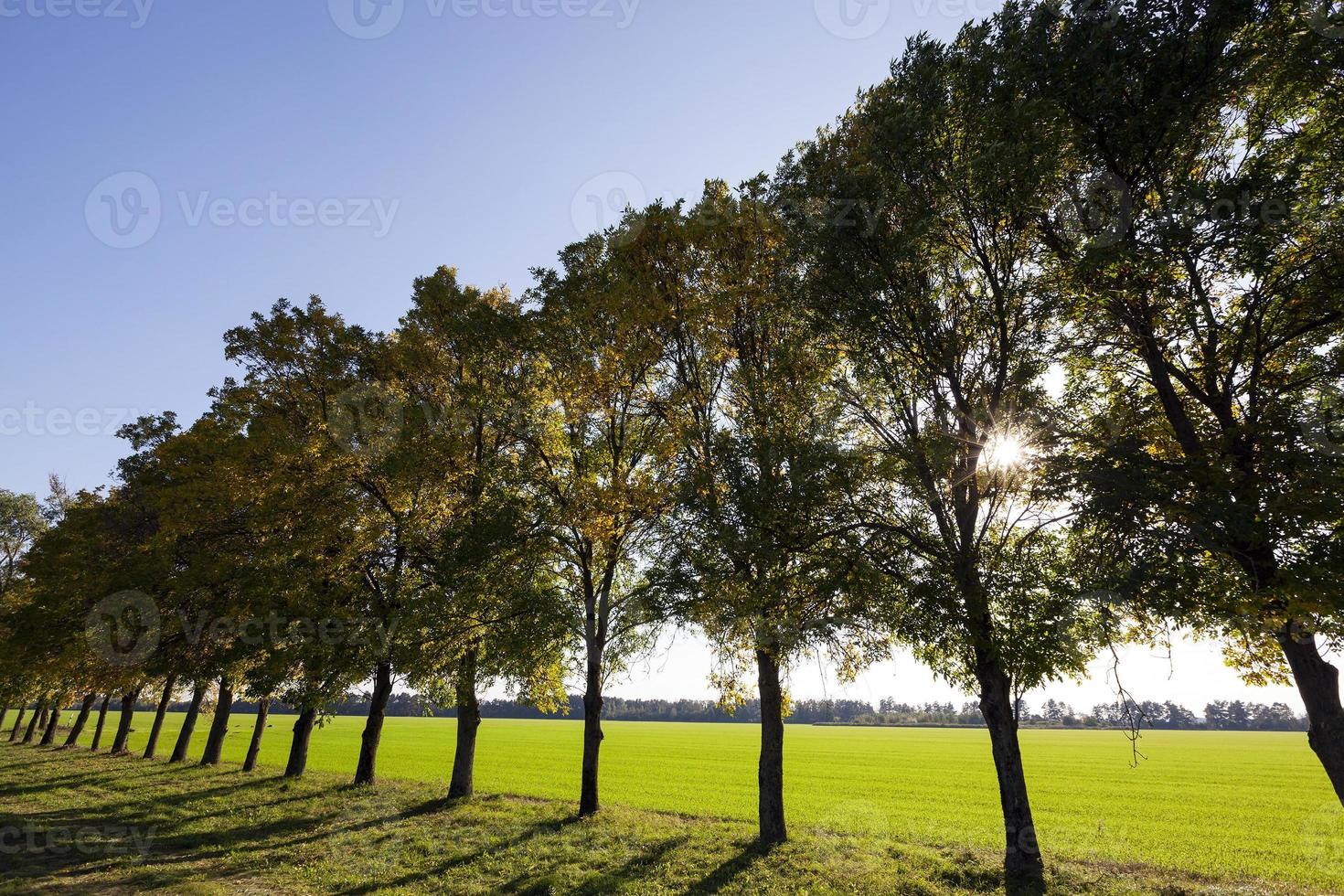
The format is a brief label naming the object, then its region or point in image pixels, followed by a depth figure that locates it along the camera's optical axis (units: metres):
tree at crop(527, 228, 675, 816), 18.03
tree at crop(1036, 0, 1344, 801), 8.96
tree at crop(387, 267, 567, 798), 17.36
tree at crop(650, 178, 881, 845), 13.15
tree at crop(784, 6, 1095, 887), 11.71
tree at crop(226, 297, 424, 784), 20.19
